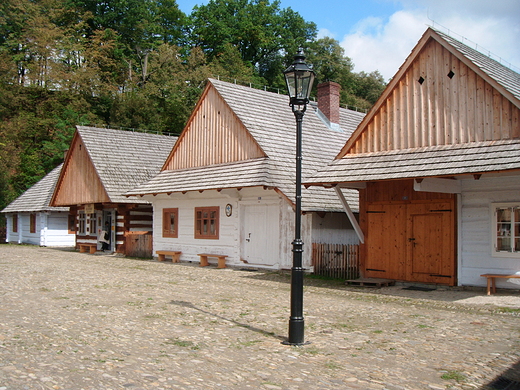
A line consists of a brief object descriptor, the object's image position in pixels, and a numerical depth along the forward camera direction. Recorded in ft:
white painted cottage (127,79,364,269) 60.23
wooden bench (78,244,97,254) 92.43
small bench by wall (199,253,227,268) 65.41
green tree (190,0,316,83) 175.01
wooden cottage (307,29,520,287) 41.47
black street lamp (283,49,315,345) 25.85
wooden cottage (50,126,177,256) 86.99
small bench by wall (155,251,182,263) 72.90
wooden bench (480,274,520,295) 41.27
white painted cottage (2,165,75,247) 113.09
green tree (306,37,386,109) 167.43
